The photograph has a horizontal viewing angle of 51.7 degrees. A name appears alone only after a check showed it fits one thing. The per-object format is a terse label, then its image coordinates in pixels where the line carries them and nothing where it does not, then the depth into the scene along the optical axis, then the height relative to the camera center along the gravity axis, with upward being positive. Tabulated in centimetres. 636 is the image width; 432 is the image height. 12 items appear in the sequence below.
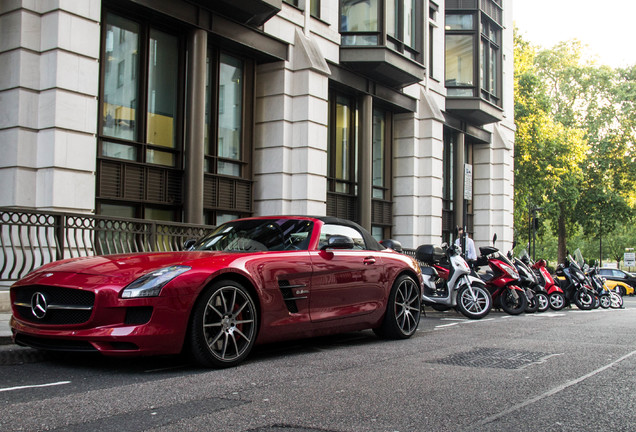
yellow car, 3253 -245
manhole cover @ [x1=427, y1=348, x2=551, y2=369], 641 -126
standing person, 1387 -31
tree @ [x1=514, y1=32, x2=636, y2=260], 3538 +591
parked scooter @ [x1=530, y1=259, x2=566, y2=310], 1558 -121
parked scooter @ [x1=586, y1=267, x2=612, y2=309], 1808 -141
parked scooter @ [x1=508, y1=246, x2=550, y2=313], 1440 -112
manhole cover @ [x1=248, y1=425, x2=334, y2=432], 378 -113
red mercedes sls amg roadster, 530 -55
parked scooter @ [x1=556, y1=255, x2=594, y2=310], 1664 -124
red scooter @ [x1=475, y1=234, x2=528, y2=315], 1345 -100
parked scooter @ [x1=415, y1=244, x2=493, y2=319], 1210 -97
